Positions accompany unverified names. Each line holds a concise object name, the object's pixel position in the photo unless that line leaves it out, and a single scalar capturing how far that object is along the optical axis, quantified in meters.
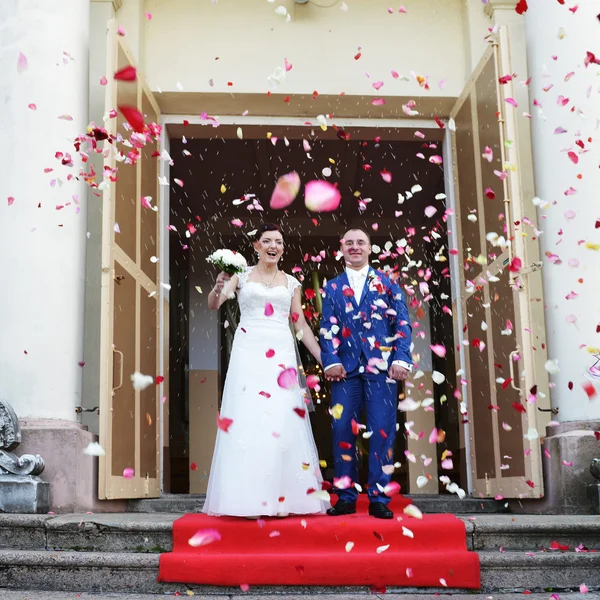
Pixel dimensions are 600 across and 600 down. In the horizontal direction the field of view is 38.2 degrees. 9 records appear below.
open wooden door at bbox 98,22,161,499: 5.49
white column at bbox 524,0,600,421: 5.64
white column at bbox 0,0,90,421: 5.52
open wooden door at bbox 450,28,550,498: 5.54
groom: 4.84
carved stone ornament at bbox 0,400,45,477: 5.17
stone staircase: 4.05
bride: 4.77
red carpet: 4.03
